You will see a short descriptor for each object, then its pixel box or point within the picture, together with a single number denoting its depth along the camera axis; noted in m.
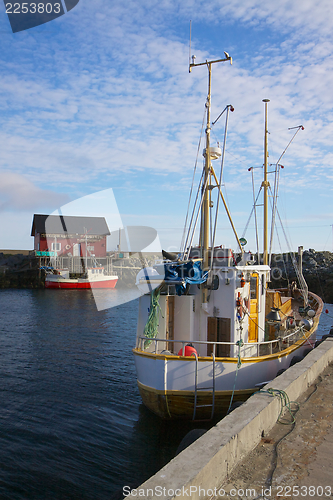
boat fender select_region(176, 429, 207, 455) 5.97
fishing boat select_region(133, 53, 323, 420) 9.45
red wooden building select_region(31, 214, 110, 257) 66.62
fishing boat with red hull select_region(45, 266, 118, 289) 63.00
